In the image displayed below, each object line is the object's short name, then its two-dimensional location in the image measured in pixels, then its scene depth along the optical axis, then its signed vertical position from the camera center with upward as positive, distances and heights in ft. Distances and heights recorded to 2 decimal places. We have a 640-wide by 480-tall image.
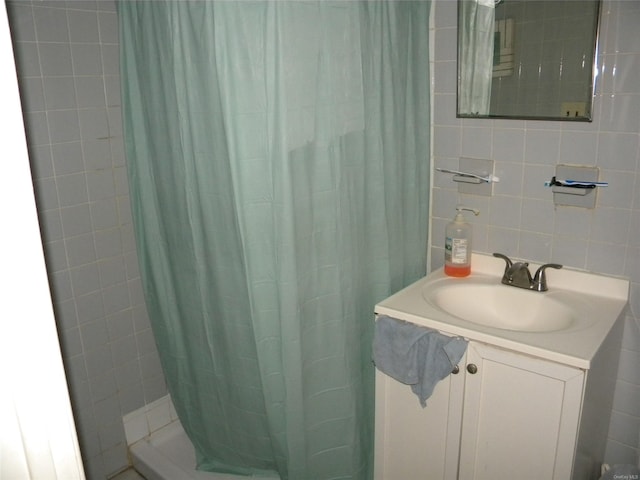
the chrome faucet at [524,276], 6.54 -2.11
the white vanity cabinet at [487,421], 5.26 -3.26
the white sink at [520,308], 5.33 -2.28
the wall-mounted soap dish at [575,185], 6.12 -1.02
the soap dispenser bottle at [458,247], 7.02 -1.86
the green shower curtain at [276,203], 5.38 -1.13
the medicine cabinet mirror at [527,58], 5.88 +0.35
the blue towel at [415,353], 5.76 -2.64
